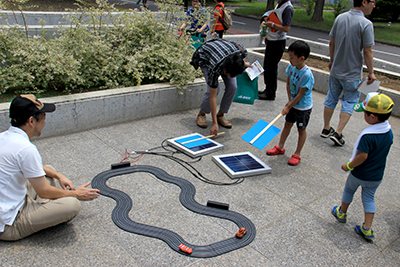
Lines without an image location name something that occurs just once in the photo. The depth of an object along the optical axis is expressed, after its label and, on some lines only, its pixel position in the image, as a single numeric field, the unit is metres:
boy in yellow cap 3.02
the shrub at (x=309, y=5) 26.10
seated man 2.61
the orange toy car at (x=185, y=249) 2.88
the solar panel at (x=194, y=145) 4.67
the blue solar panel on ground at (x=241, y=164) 4.24
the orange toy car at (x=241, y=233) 3.12
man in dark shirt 4.56
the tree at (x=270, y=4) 24.76
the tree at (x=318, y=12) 24.80
